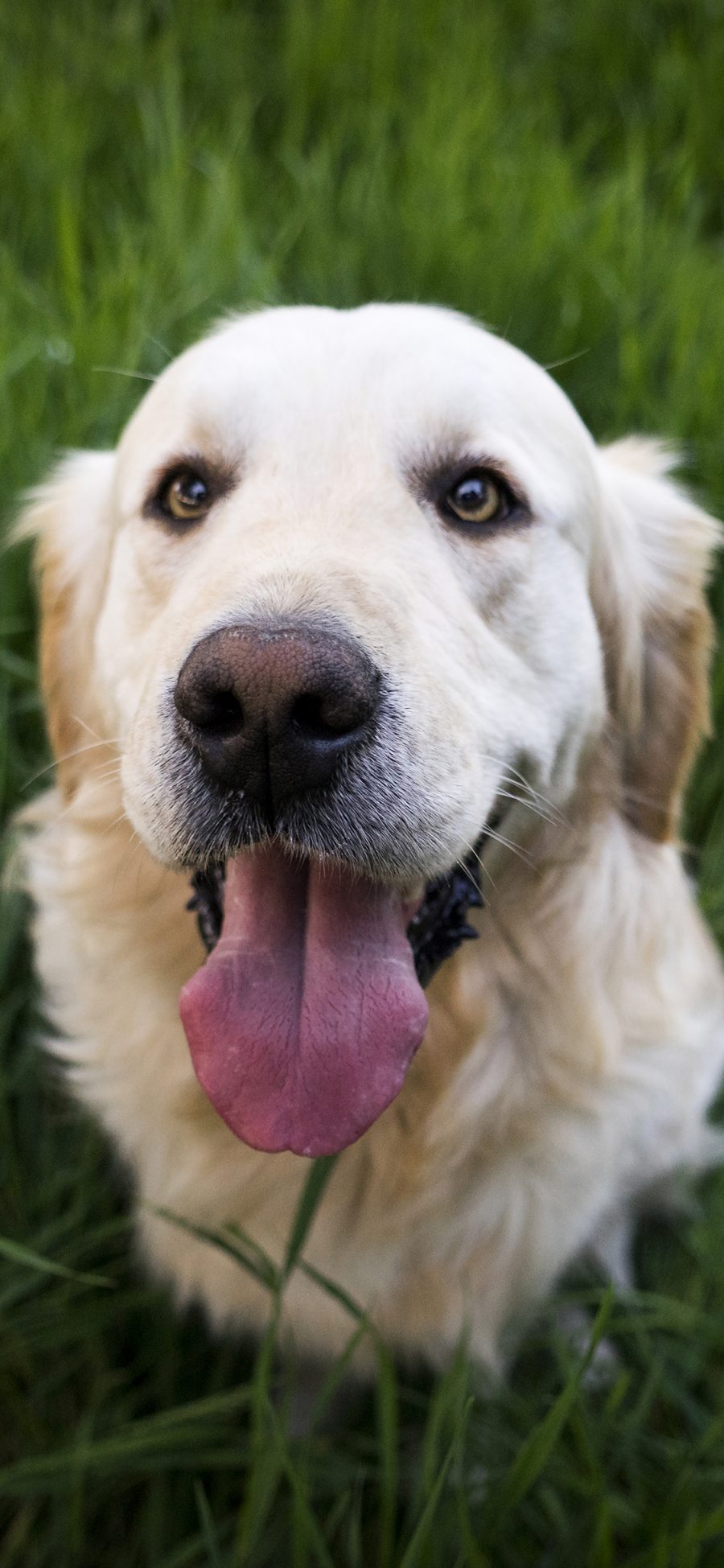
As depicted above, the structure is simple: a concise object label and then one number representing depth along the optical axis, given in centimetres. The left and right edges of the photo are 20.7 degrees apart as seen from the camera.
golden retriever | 47
